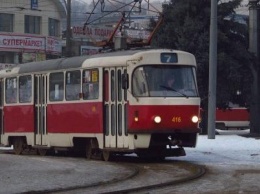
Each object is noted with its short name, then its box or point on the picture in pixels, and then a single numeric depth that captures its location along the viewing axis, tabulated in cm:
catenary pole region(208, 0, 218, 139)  3200
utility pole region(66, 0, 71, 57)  4278
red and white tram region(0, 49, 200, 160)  2097
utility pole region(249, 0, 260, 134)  4228
